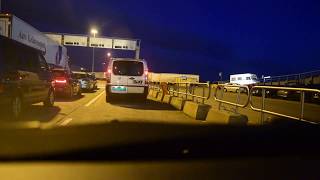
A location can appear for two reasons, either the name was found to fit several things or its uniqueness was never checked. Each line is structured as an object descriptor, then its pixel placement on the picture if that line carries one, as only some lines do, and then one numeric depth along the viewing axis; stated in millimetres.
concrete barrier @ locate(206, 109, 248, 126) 5690
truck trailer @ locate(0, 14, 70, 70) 10745
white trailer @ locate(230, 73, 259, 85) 28135
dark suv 5673
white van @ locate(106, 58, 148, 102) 10902
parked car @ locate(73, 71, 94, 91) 16725
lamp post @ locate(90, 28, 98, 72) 33063
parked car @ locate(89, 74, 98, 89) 18622
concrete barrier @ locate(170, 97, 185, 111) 9467
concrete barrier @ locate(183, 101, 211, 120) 7436
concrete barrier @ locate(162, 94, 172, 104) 11632
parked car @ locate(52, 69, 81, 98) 11476
